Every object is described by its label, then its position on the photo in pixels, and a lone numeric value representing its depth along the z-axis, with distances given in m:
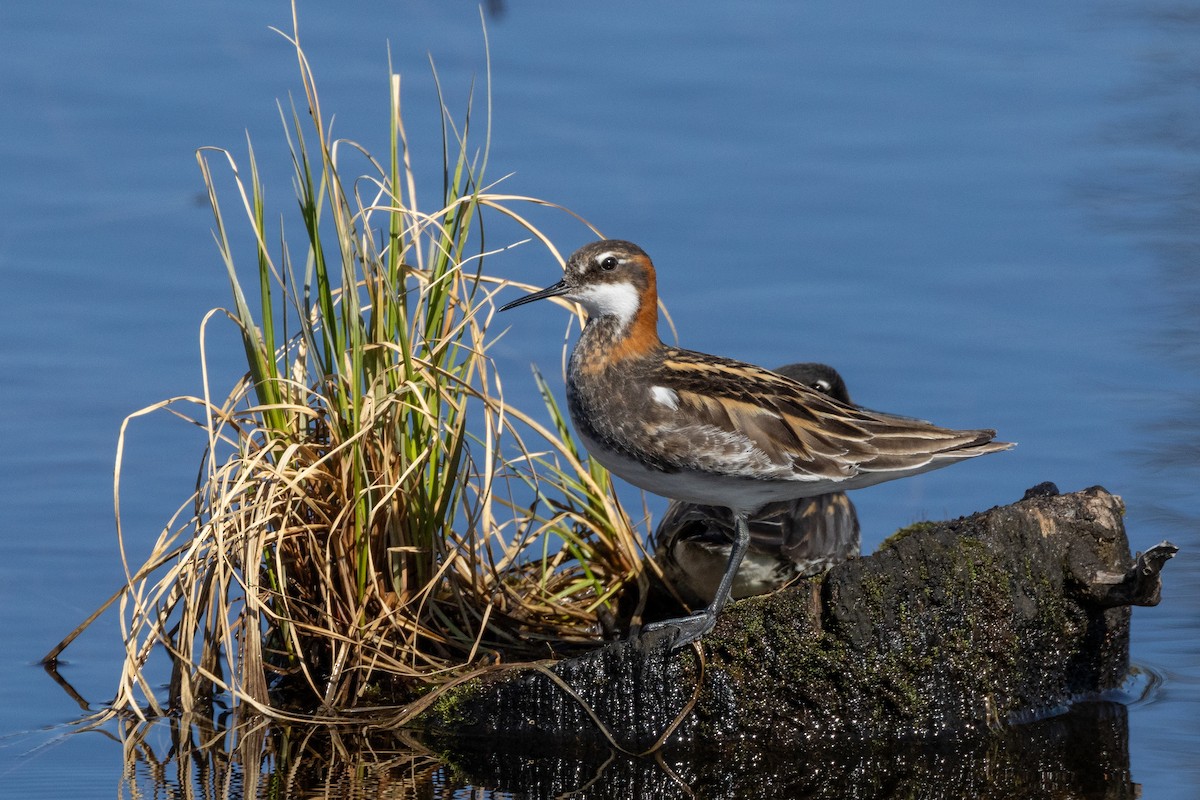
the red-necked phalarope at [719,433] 14.72
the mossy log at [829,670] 14.34
